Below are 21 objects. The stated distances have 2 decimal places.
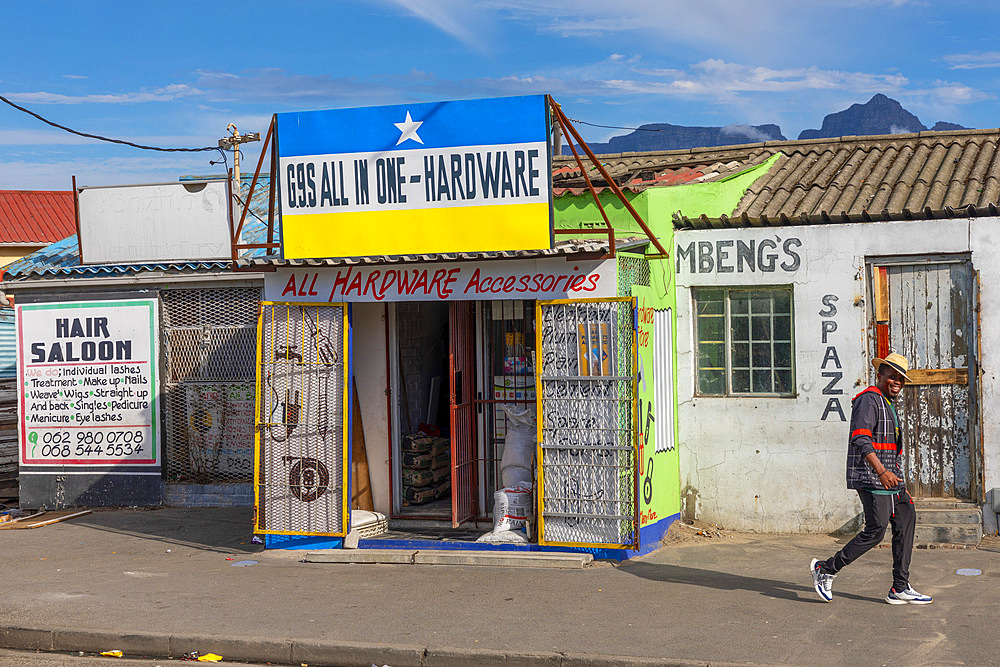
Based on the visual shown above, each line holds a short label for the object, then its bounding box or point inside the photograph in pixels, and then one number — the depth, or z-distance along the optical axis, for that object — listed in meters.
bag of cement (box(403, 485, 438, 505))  10.88
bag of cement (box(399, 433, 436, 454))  10.91
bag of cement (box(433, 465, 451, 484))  11.22
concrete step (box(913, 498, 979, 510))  9.68
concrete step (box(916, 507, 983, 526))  9.55
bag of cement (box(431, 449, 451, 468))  11.23
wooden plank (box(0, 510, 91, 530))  11.97
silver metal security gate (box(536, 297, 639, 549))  9.11
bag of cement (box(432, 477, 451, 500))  11.22
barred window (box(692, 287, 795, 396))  10.26
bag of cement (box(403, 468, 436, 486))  10.86
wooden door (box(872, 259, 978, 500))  9.68
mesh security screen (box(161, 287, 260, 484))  12.73
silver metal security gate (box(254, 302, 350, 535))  9.80
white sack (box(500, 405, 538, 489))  9.98
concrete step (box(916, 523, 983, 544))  9.39
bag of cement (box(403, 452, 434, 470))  10.86
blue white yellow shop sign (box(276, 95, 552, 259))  8.99
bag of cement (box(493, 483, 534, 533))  9.70
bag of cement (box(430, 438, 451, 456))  11.19
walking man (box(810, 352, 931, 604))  7.33
